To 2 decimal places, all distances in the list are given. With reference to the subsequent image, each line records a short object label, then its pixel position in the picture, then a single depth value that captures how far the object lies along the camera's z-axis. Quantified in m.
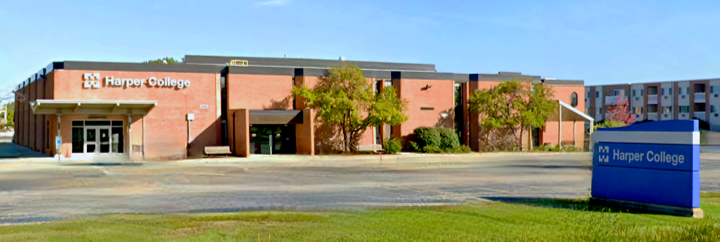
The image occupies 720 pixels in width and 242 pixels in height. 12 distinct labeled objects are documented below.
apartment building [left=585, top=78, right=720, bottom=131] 82.56
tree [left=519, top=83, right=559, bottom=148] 45.06
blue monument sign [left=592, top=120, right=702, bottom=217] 12.59
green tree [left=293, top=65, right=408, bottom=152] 39.16
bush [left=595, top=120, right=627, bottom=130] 53.73
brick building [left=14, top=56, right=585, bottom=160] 34.81
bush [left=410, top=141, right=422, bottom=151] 42.69
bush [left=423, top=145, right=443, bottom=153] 42.16
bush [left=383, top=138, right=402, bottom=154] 40.91
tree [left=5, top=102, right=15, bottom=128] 106.26
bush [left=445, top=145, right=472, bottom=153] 43.07
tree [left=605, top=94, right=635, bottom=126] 85.88
